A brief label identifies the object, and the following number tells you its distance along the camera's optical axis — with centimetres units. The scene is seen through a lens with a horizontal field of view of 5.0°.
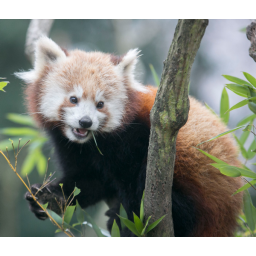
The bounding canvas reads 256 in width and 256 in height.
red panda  438
